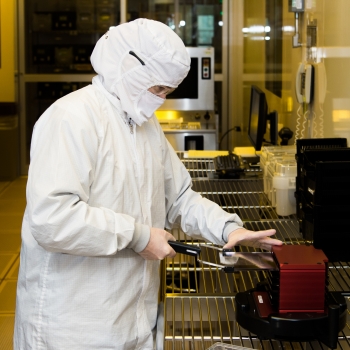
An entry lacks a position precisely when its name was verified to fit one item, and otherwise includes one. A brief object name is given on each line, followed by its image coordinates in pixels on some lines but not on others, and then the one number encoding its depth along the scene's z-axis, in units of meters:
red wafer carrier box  1.41
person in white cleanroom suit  1.51
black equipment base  1.41
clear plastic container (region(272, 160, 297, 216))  2.49
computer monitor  3.49
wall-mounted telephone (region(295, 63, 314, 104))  3.24
